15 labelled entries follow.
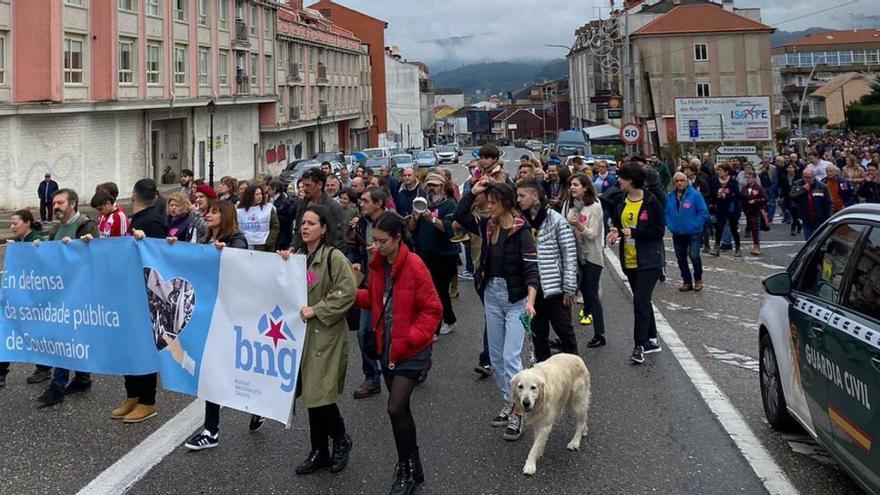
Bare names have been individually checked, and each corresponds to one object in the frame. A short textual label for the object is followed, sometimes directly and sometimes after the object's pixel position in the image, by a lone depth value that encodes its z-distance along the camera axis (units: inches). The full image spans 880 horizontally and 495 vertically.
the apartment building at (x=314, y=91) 2276.1
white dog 196.1
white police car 149.6
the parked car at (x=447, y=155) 2425.9
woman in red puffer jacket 184.2
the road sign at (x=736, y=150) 1217.4
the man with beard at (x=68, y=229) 261.7
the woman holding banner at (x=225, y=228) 230.5
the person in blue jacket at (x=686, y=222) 456.1
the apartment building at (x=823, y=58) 4397.1
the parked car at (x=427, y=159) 2034.2
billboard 1419.8
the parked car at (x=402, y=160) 1734.7
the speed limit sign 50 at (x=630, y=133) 1016.9
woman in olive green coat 190.9
